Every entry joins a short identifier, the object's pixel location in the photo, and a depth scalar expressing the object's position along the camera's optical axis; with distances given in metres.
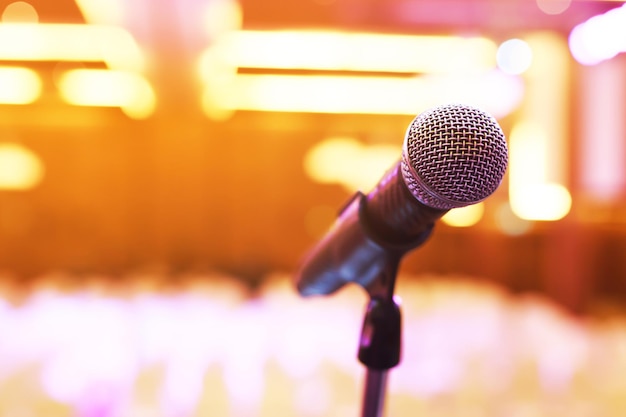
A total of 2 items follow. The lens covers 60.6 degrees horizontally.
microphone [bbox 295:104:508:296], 0.45
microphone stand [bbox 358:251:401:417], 0.60
